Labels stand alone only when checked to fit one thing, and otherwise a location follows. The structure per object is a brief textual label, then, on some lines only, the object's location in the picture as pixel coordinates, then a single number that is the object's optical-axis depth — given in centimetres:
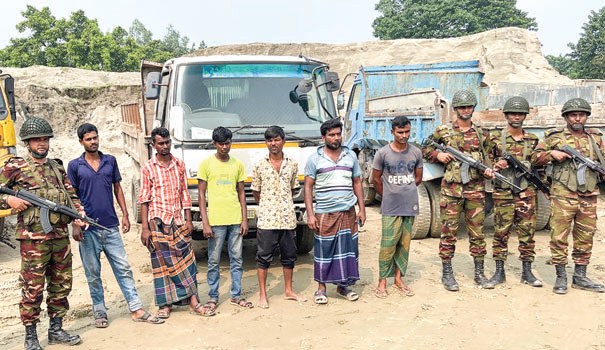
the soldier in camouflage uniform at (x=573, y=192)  452
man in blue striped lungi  440
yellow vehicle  645
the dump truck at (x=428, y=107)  650
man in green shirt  426
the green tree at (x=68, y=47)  3600
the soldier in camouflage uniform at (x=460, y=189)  468
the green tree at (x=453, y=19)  3909
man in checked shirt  409
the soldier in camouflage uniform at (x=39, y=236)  354
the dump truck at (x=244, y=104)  513
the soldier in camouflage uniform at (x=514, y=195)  470
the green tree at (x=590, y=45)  3114
